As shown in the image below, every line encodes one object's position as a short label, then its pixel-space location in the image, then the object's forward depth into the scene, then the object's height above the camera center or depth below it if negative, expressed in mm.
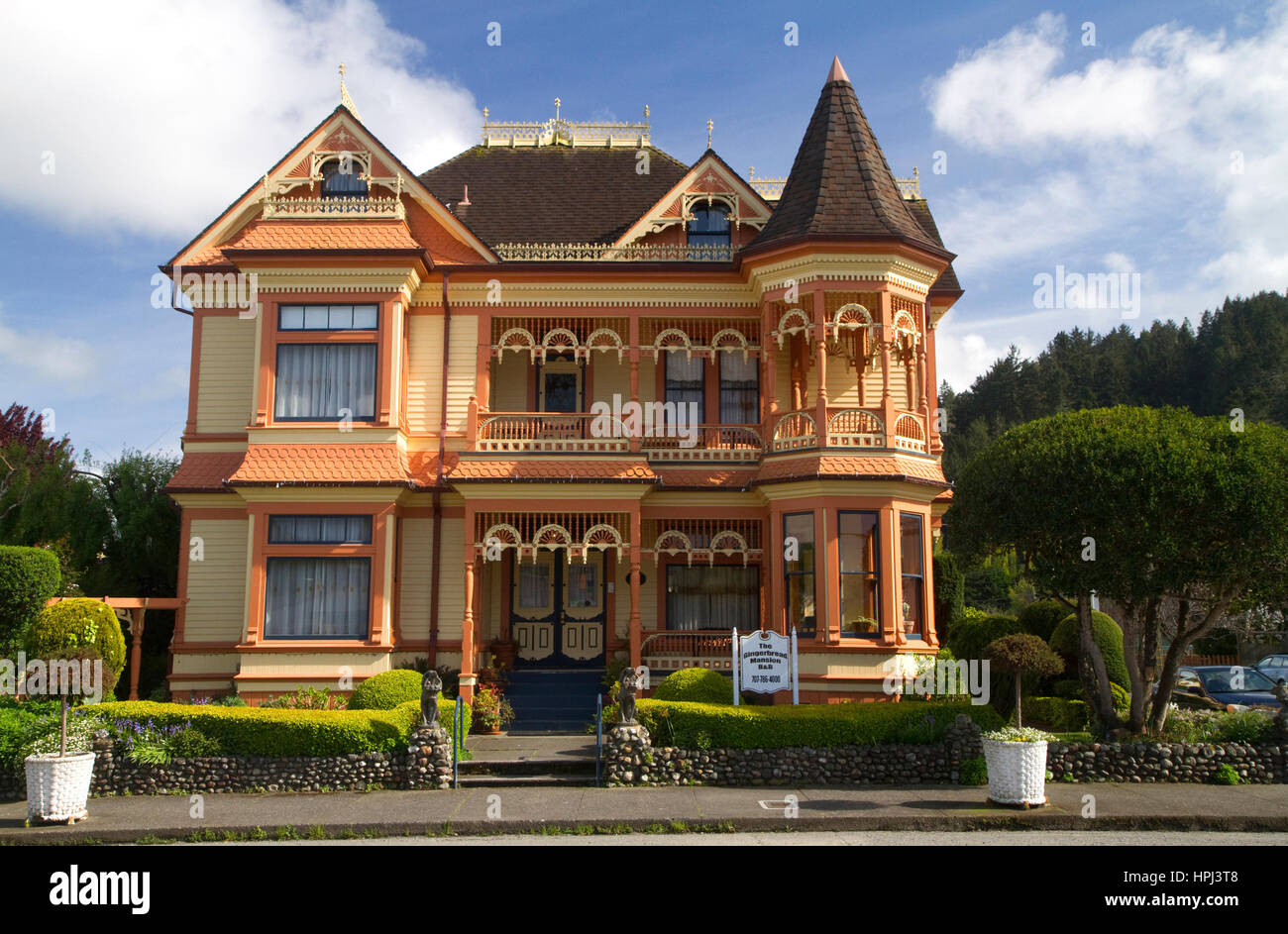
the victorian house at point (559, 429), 19438 +3340
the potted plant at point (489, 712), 18625 -2310
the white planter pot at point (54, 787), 12914 -2569
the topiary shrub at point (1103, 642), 20141 -1051
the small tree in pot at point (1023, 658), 14688 -993
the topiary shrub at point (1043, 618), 21766 -622
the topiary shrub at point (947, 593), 24672 -82
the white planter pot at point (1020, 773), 13055 -2400
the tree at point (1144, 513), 14953 +1182
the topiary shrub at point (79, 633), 16641 -733
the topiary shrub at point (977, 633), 21328 -946
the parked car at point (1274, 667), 30906 -2452
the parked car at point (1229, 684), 25969 -2563
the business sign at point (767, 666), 17094 -1298
